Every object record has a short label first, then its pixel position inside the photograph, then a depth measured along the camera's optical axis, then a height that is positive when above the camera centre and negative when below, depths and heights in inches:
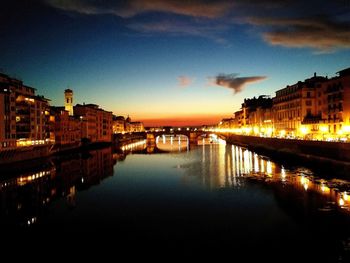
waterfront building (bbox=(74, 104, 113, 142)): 3959.2 +63.3
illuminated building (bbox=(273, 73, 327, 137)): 2667.3 +128.4
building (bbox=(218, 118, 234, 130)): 6908.5 +15.7
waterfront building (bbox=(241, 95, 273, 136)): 3823.3 +99.2
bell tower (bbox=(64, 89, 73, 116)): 4303.6 +362.3
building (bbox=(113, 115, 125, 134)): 6584.6 +69.1
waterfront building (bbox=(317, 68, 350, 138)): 2132.1 +103.8
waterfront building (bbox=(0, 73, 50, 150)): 1902.4 +89.4
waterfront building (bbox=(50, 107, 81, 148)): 3021.7 +7.4
